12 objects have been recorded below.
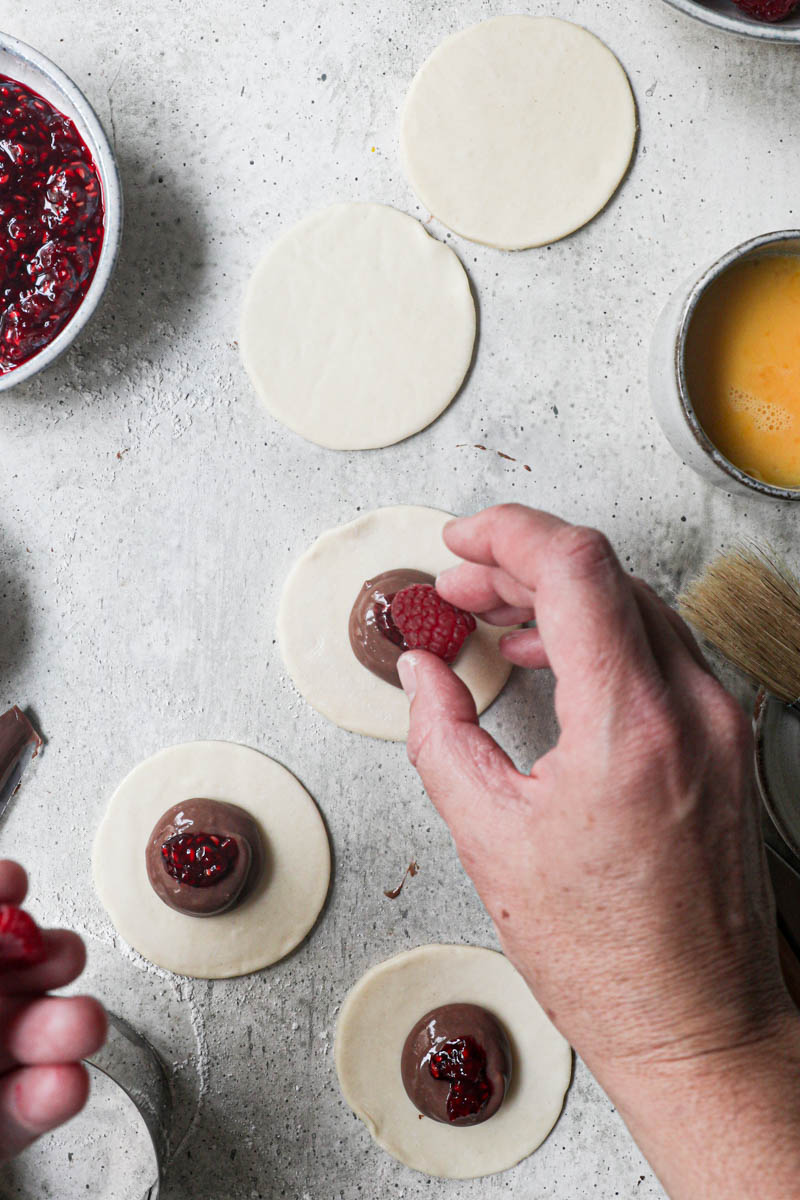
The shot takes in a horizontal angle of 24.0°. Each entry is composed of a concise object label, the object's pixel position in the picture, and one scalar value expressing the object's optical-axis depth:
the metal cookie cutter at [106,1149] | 0.57
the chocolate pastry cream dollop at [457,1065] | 0.59
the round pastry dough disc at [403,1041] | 0.60
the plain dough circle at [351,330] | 0.61
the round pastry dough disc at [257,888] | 0.60
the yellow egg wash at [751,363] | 0.60
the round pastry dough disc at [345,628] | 0.61
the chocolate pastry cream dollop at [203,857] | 0.58
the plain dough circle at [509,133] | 0.62
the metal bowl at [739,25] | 0.60
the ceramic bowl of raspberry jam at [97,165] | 0.58
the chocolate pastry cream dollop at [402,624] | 0.59
